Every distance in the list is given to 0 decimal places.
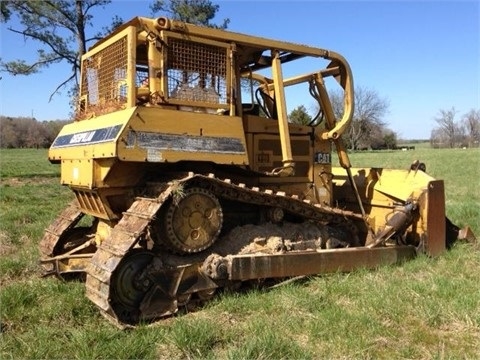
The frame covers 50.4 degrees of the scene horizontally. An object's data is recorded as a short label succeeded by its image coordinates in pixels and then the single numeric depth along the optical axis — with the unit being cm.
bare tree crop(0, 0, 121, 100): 1875
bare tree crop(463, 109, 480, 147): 10300
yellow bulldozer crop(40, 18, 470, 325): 497
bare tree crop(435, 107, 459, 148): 10556
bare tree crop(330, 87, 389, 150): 7619
